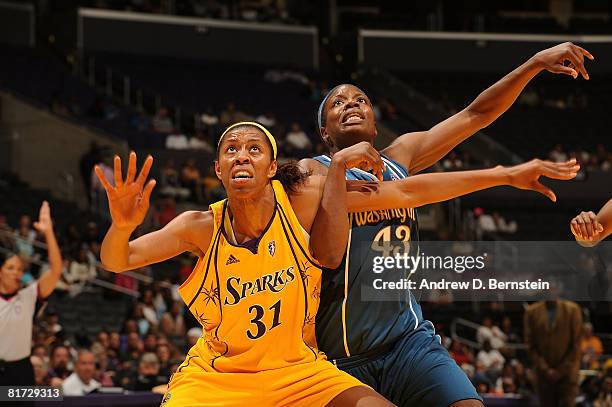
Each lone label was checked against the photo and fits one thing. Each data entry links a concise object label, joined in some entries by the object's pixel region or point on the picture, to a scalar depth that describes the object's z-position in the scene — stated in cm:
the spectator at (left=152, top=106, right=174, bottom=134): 2102
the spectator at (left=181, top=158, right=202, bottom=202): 1864
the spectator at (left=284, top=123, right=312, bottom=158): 2006
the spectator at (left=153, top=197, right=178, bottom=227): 1630
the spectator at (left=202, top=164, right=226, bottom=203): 1803
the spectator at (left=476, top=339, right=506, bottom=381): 1205
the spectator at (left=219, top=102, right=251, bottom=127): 2211
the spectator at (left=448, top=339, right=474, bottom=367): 1279
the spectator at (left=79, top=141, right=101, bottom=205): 1845
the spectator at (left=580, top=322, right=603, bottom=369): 1254
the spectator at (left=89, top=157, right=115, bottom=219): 1777
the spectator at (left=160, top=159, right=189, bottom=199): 1836
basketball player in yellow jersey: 439
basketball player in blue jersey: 464
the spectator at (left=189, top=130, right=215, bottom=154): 2062
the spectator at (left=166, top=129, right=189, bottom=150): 2031
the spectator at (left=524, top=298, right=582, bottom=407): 972
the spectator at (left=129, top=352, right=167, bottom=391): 955
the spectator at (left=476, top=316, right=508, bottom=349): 1433
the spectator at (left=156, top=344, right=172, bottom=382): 1035
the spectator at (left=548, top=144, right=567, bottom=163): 2144
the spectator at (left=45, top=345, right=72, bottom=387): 980
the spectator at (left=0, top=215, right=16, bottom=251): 1509
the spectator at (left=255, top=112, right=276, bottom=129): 2236
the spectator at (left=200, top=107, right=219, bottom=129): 2203
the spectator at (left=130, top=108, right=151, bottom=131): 2089
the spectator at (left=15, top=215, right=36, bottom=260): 1473
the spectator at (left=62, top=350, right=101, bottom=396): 915
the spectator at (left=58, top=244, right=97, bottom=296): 1447
